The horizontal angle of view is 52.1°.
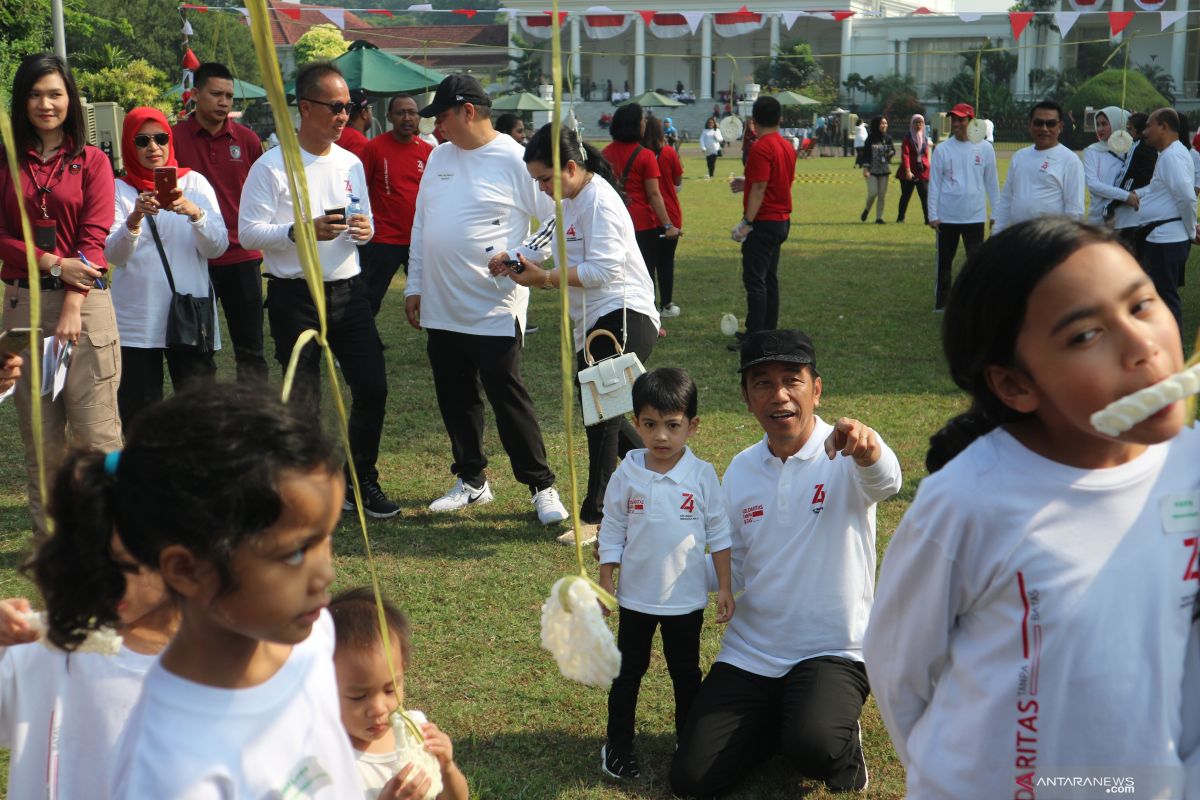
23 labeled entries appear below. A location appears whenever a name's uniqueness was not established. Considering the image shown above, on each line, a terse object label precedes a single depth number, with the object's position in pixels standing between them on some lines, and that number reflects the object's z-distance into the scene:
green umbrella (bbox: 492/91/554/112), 36.97
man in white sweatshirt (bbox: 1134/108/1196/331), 8.73
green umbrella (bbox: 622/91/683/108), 45.72
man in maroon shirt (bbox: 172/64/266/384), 6.52
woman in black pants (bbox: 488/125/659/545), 5.22
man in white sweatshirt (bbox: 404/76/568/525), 5.54
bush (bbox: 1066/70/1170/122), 34.97
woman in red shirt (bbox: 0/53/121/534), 4.76
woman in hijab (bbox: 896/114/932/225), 17.33
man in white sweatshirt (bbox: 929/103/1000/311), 10.71
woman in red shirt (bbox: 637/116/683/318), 10.68
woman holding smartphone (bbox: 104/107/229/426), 5.48
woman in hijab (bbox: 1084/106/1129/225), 9.49
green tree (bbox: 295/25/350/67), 40.59
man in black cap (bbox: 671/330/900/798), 3.44
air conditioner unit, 8.91
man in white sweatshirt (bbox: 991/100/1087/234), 9.26
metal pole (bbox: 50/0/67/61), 16.36
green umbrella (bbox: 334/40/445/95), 16.38
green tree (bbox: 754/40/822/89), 54.69
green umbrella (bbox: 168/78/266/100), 25.91
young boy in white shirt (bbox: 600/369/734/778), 3.62
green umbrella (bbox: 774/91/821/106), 42.99
